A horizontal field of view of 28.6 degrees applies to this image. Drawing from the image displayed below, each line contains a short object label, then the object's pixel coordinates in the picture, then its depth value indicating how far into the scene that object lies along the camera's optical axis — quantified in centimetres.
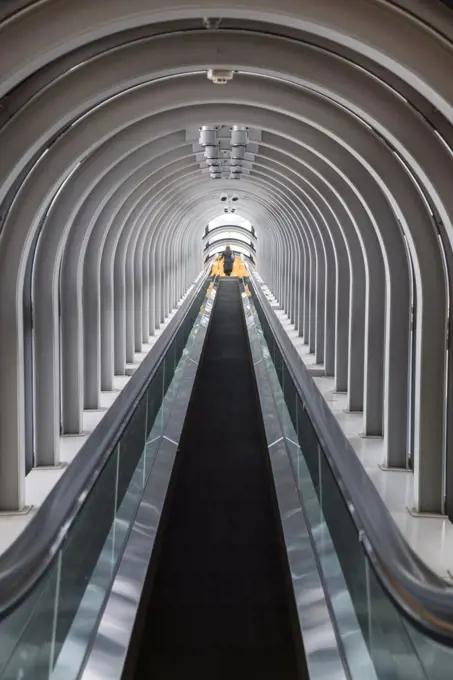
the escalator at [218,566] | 468
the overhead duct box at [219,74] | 690
